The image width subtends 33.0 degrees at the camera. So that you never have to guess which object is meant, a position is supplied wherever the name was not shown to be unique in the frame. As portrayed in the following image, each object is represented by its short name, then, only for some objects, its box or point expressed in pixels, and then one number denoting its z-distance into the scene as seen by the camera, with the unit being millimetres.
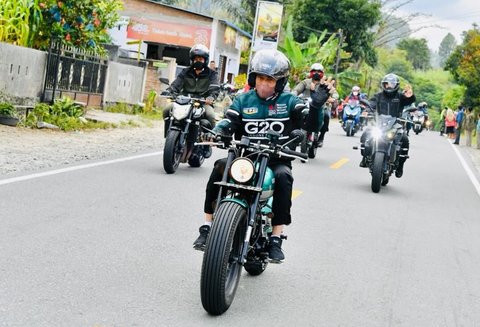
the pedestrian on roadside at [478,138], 32181
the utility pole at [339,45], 52166
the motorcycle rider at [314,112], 6203
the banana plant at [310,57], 37500
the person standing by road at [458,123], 37812
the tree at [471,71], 35438
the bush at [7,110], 15555
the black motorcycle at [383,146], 12820
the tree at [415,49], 149250
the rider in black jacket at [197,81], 12297
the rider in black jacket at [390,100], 13594
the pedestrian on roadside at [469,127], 36831
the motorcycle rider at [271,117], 5871
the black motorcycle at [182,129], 11672
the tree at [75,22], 18031
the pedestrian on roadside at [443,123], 49294
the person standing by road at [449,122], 42738
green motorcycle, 4953
